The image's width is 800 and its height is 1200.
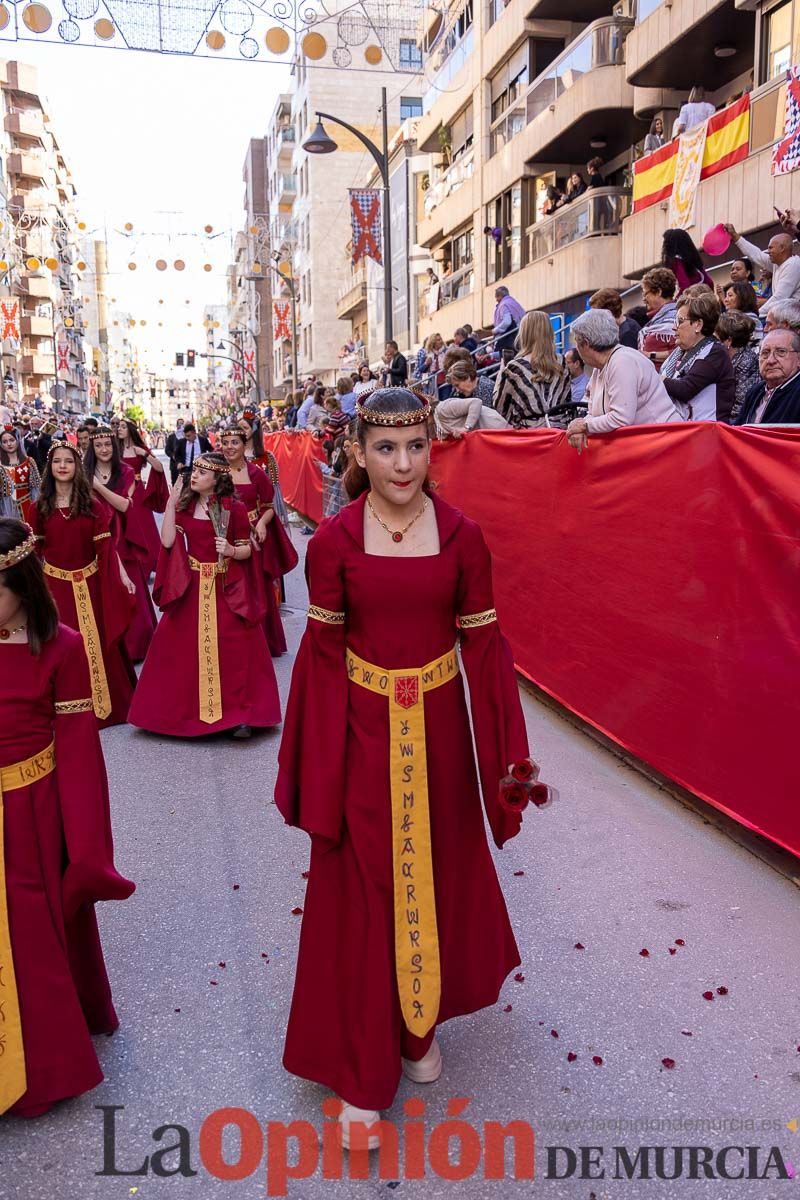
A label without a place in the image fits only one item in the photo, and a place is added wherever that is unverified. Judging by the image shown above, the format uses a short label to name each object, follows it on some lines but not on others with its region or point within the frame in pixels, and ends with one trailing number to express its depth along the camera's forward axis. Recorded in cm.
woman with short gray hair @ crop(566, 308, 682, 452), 586
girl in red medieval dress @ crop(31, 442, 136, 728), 661
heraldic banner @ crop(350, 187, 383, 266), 2555
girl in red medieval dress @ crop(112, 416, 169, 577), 916
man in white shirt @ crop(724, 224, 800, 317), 773
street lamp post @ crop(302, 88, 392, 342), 1661
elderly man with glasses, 542
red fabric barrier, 438
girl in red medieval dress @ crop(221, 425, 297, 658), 799
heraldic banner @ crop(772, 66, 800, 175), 1202
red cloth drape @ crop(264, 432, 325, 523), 1839
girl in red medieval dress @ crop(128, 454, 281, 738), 667
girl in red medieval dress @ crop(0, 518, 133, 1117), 289
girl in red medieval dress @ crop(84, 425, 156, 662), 785
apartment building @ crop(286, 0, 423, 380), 5625
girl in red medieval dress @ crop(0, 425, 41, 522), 966
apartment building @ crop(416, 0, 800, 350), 1458
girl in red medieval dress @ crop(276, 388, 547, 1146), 286
